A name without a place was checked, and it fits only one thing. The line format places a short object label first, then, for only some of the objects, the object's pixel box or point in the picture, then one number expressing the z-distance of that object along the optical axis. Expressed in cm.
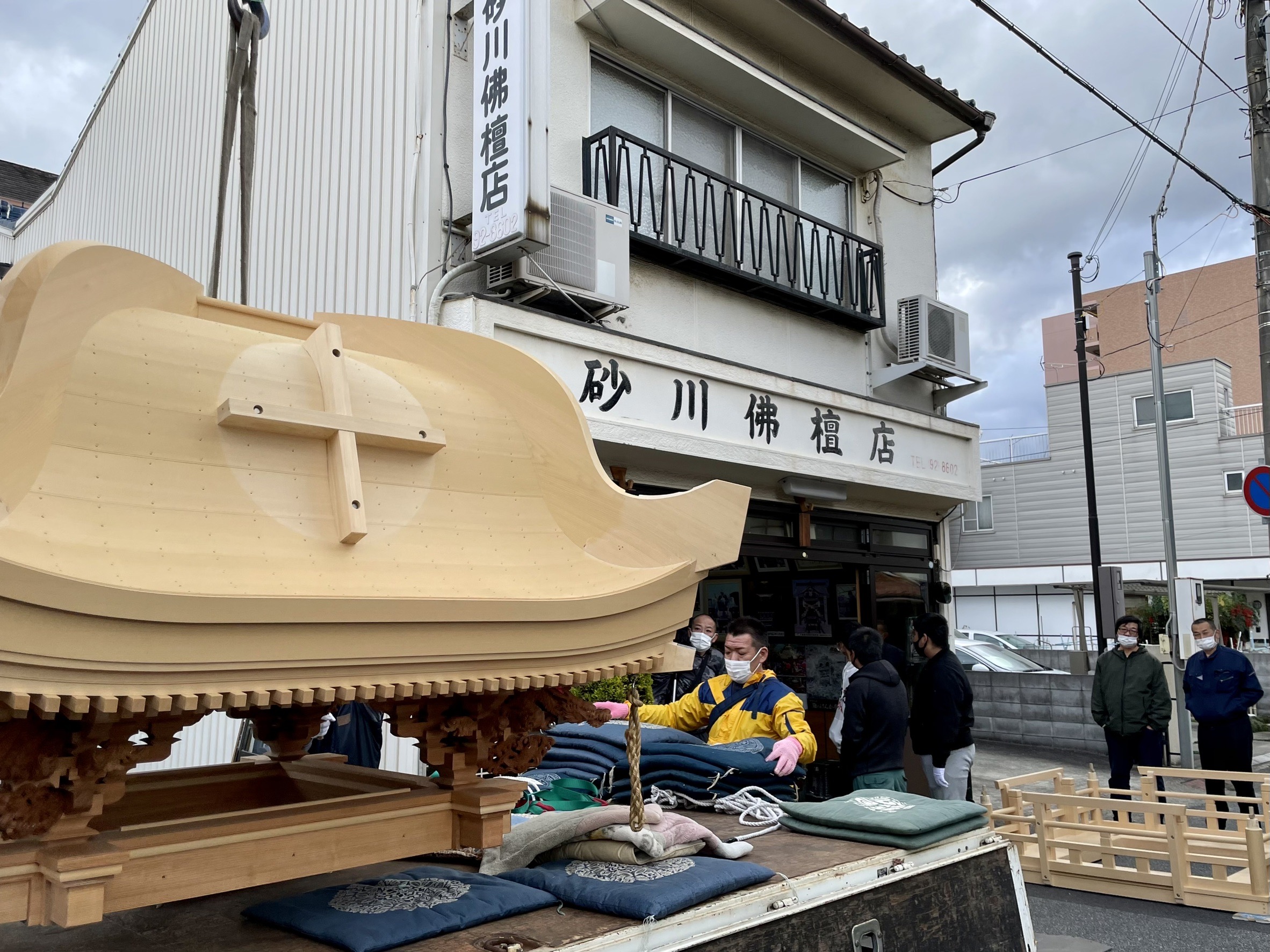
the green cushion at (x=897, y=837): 354
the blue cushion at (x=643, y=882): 268
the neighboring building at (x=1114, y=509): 2447
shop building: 681
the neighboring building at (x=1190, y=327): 3116
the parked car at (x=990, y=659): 1667
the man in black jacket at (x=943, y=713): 731
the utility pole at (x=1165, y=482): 1041
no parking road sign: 930
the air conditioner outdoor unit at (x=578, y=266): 652
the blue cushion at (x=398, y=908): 244
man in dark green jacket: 837
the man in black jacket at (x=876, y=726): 590
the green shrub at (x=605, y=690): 659
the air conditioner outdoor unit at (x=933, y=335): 990
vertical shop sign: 600
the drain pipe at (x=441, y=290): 627
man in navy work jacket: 848
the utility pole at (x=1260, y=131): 1030
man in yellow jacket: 456
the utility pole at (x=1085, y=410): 1545
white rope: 404
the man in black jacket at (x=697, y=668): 641
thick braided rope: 302
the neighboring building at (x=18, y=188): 1908
